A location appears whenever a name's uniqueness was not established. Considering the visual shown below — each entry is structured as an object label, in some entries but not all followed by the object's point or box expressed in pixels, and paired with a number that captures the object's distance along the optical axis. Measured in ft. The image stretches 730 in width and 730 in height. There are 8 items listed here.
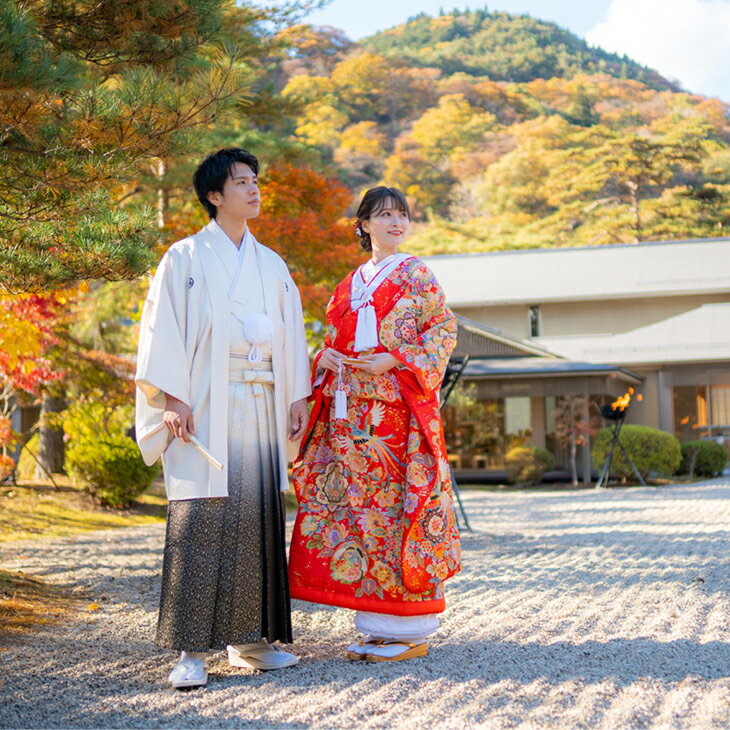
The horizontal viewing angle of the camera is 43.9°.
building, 59.93
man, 11.03
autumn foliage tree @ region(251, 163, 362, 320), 32.53
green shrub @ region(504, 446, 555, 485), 57.06
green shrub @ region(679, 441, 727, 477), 59.26
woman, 11.84
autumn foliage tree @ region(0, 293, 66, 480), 18.45
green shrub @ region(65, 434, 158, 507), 32.89
